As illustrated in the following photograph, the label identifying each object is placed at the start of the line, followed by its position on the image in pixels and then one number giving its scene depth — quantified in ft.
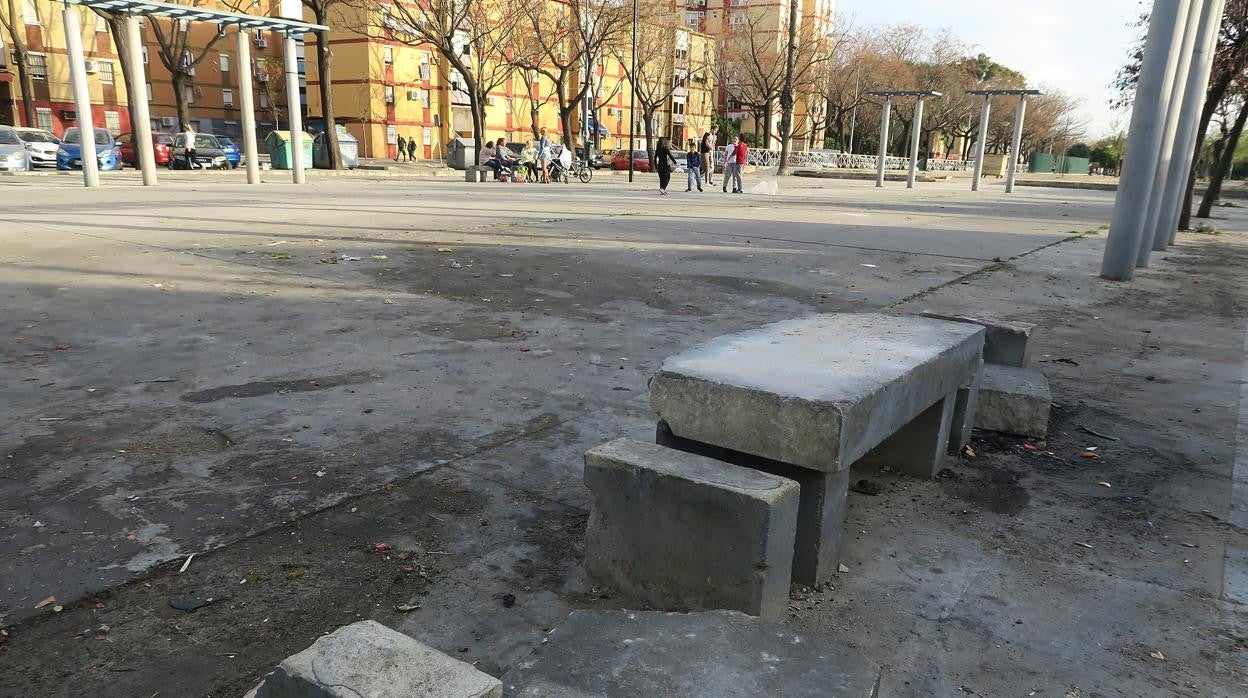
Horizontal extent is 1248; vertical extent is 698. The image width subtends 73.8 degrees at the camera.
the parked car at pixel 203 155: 104.27
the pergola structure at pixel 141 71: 63.57
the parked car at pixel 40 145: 96.63
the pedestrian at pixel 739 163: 86.72
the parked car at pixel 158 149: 105.09
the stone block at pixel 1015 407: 14.06
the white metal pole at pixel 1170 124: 33.96
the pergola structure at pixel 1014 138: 99.91
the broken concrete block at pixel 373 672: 5.55
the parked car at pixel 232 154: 112.57
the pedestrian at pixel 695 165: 89.86
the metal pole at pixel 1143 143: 30.14
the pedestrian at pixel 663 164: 82.48
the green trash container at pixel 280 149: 104.00
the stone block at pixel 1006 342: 16.11
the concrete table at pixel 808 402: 8.44
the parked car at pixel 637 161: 152.35
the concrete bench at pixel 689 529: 7.93
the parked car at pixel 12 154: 88.79
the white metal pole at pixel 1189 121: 36.96
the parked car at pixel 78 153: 94.73
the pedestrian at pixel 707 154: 94.12
